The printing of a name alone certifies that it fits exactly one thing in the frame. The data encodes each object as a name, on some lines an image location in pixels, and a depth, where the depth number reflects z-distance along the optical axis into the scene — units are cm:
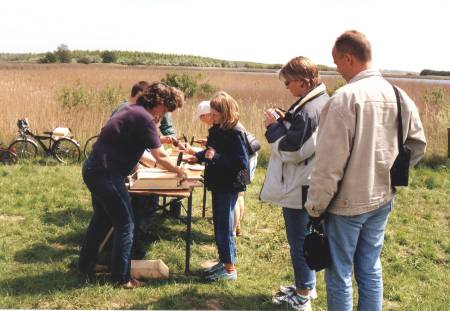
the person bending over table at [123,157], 370
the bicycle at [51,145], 898
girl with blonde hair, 403
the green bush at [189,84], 1850
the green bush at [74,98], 1115
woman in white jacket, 329
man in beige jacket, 263
